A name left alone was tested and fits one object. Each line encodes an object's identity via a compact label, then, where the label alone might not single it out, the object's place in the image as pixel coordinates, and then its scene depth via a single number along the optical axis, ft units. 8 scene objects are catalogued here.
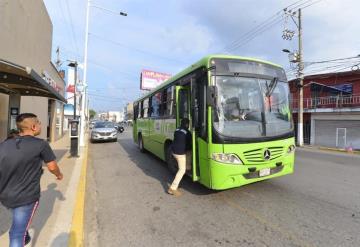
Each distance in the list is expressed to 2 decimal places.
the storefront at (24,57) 25.38
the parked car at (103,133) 66.49
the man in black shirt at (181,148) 20.85
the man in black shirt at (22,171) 9.82
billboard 165.70
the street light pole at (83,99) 55.31
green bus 18.39
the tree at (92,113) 414.12
